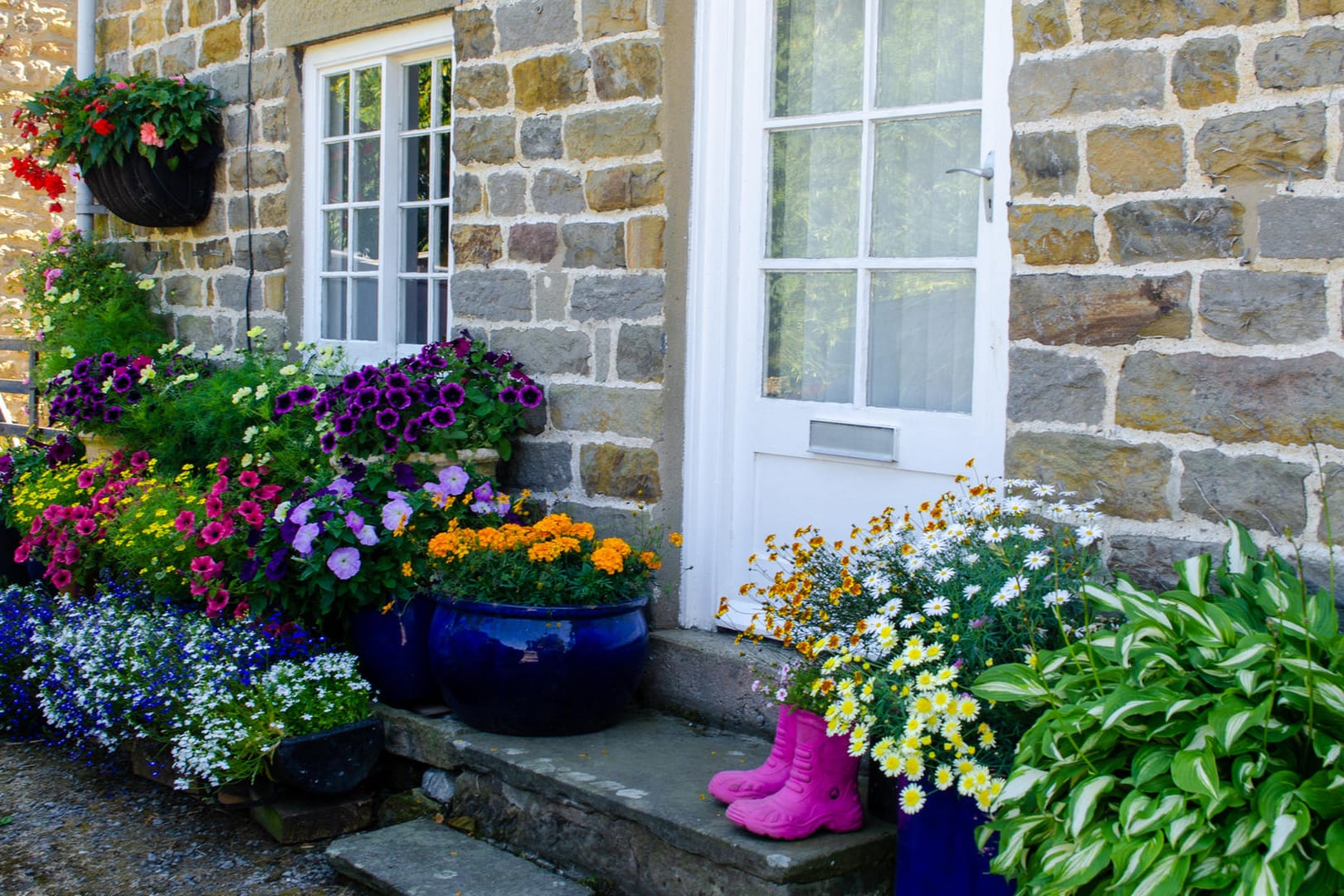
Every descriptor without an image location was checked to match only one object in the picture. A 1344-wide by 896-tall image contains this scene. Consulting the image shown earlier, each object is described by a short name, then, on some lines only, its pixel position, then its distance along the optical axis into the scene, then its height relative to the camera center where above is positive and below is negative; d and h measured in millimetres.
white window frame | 5168 +851
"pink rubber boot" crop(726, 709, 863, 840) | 2930 -992
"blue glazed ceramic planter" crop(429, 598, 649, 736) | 3635 -860
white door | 3498 +285
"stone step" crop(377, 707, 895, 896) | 2912 -1116
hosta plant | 2027 -641
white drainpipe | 6648 +1618
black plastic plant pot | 3705 -1174
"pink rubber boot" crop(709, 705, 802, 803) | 3064 -977
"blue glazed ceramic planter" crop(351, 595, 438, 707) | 3996 -912
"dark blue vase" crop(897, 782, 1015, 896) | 2658 -1010
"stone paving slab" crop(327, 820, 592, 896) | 3240 -1324
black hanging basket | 5867 +757
